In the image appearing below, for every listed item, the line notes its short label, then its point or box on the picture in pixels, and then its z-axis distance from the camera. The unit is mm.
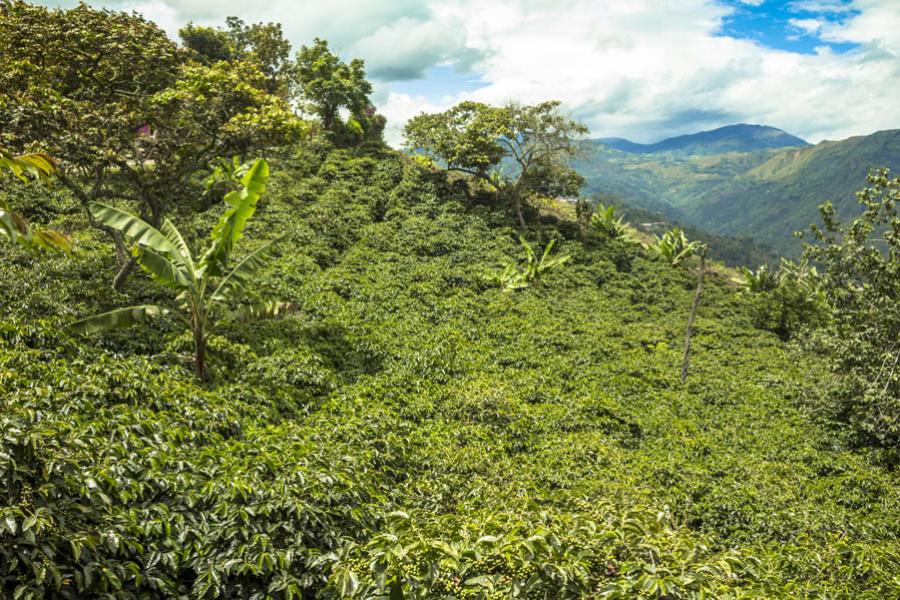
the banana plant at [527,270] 21625
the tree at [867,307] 12711
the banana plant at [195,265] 8828
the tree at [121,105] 10812
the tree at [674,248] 29672
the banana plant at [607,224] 31219
